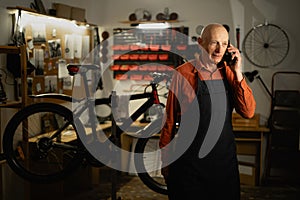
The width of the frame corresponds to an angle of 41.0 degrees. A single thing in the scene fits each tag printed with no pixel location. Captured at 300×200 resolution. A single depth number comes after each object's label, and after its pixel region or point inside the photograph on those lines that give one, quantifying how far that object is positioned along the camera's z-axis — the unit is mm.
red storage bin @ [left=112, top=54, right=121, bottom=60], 5426
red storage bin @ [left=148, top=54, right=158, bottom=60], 5262
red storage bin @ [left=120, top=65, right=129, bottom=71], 5391
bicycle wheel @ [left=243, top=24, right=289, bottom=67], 4996
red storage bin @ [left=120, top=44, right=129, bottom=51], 5340
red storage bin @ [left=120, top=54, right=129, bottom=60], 5363
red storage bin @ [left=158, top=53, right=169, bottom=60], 5238
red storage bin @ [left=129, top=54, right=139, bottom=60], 5312
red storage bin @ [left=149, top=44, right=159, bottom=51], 5262
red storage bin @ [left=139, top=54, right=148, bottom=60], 5285
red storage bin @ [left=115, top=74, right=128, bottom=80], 5441
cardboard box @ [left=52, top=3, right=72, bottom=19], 4375
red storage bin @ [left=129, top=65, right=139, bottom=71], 5376
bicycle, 3176
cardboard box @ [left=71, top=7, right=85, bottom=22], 4703
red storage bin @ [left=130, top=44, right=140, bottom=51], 5305
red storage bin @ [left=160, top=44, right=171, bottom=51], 5202
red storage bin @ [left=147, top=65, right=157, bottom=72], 5286
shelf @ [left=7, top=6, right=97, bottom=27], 3651
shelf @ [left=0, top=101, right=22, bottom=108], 3309
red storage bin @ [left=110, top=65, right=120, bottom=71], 5426
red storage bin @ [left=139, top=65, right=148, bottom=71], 5323
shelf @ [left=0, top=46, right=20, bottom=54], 3211
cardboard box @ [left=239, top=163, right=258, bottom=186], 4859
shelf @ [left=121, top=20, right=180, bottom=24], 5185
